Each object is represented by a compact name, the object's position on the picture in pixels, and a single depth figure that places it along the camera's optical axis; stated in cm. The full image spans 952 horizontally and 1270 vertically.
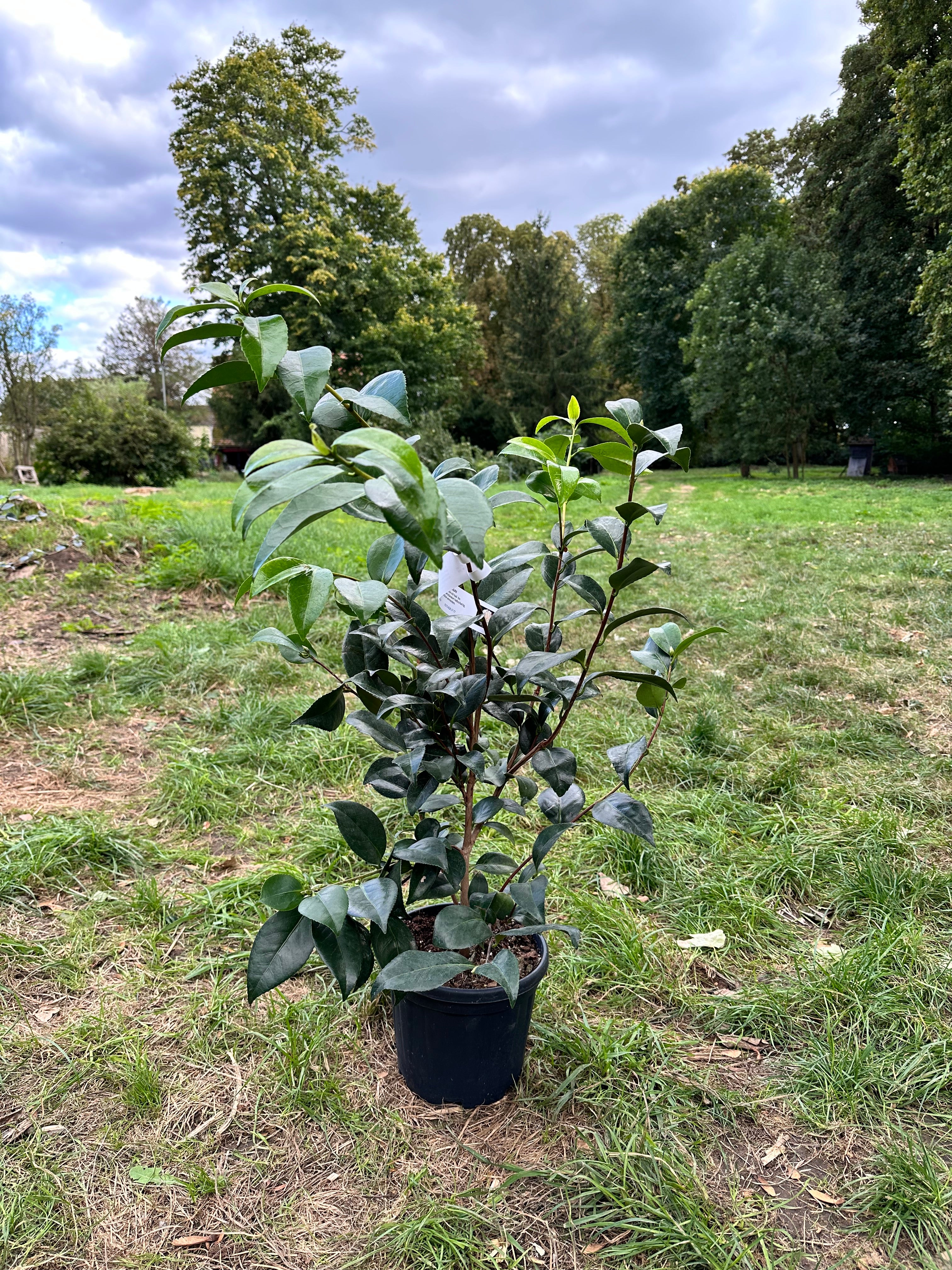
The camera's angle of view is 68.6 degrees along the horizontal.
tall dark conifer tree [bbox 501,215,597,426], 2405
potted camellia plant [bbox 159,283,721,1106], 97
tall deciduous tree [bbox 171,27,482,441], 1839
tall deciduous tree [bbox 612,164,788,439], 2056
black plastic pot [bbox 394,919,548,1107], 118
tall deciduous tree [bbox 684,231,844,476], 1485
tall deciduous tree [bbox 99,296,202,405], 2678
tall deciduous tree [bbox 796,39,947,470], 1478
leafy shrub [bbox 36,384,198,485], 1291
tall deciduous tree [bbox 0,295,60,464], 2052
